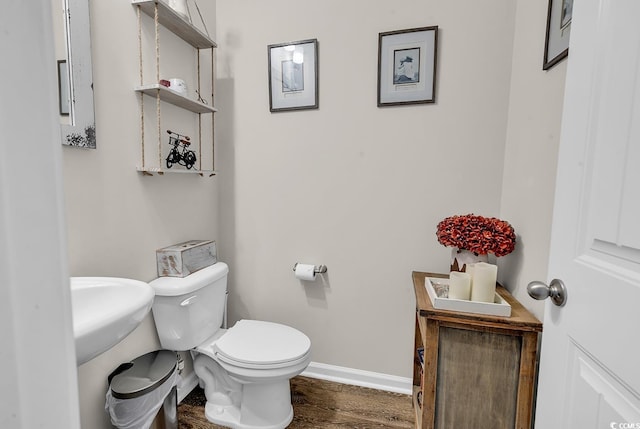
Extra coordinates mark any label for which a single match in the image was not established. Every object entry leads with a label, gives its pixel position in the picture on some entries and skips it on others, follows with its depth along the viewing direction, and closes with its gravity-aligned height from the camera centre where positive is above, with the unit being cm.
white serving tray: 99 -40
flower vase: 124 -30
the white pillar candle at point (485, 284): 103 -33
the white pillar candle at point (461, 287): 106 -35
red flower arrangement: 118 -19
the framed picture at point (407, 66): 152 +61
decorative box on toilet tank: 143 -38
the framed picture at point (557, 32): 96 +53
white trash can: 112 -80
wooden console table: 97 -61
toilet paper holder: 173 -49
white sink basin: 75 -38
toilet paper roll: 171 -50
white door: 53 -8
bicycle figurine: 149 +14
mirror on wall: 100 +37
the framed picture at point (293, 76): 168 +60
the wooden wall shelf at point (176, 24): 127 +73
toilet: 132 -76
